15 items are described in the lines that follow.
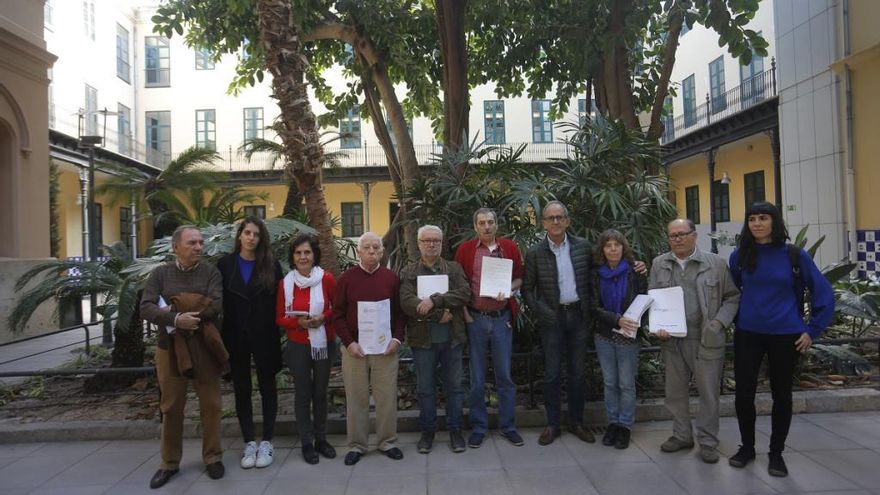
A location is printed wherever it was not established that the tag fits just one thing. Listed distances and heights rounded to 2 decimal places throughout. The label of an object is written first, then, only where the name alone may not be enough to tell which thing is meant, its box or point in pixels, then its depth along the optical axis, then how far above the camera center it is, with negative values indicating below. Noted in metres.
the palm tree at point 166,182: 7.79 +1.17
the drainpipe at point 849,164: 9.73 +1.37
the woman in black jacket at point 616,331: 4.39 -0.62
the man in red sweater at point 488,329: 4.52 -0.60
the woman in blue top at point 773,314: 3.83 -0.46
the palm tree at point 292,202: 9.08 +1.00
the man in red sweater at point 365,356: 4.31 -0.76
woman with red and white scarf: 4.27 -0.54
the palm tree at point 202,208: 7.39 +0.71
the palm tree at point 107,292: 5.35 -0.28
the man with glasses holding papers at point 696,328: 4.11 -0.58
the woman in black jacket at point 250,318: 4.27 -0.44
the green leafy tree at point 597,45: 6.64 +3.04
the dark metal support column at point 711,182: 21.23 +2.43
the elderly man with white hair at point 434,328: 4.35 -0.57
